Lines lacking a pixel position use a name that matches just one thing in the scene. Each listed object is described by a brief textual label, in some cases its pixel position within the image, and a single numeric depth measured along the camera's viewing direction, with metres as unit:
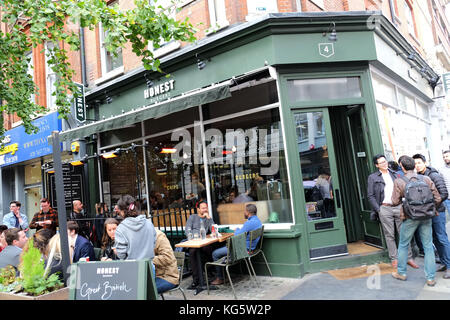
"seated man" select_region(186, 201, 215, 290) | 5.67
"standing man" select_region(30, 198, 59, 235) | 7.88
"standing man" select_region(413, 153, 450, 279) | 4.94
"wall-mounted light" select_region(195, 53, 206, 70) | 6.96
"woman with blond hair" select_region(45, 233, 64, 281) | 4.08
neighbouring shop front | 10.89
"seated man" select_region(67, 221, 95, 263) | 4.65
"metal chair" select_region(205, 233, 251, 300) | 5.09
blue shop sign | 10.55
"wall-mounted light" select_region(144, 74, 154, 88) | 7.92
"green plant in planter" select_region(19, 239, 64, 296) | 3.24
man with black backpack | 4.43
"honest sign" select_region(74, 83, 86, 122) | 9.16
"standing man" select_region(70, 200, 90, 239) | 7.88
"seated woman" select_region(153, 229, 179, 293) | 4.12
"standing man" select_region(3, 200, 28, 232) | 8.40
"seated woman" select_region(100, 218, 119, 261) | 4.78
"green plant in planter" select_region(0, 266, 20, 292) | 3.48
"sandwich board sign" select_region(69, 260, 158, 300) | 3.10
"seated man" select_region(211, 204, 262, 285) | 5.67
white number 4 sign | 6.14
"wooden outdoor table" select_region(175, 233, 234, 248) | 5.27
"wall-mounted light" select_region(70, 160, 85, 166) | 8.57
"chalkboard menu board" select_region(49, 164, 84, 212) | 8.95
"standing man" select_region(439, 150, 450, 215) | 5.81
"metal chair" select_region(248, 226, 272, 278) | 5.51
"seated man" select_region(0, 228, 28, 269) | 4.41
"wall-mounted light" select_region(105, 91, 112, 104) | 8.91
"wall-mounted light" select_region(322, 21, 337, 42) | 6.09
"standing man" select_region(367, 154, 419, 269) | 5.55
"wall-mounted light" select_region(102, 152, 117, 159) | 7.34
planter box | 3.13
